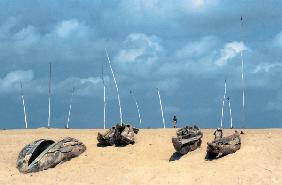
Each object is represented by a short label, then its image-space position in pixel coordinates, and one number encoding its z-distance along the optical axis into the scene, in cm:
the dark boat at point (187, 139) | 3541
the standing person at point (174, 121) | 5244
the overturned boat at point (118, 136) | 3931
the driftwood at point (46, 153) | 3562
